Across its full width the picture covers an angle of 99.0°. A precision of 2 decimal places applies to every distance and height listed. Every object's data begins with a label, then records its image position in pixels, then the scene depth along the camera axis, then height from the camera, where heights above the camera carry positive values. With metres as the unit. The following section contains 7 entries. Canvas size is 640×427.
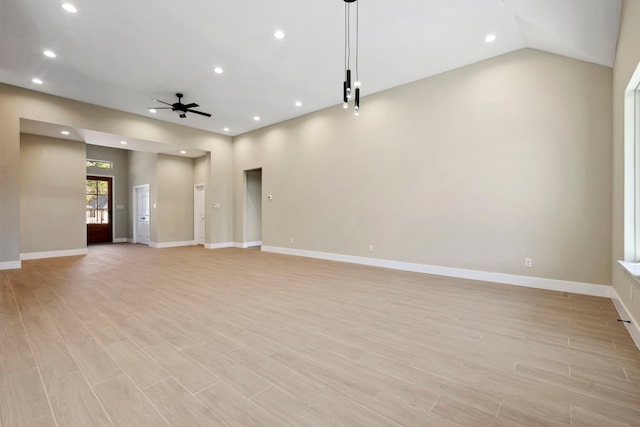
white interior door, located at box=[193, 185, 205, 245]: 9.34 -0.19
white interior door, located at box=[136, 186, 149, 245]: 9.27 -0.19
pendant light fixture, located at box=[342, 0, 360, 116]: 3.16 +2.39
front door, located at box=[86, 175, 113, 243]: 9.38 +0.02
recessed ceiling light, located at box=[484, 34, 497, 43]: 3.75 +2.37
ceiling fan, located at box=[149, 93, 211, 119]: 5.63 +2.14
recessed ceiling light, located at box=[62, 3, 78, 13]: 3.23 +2.42
